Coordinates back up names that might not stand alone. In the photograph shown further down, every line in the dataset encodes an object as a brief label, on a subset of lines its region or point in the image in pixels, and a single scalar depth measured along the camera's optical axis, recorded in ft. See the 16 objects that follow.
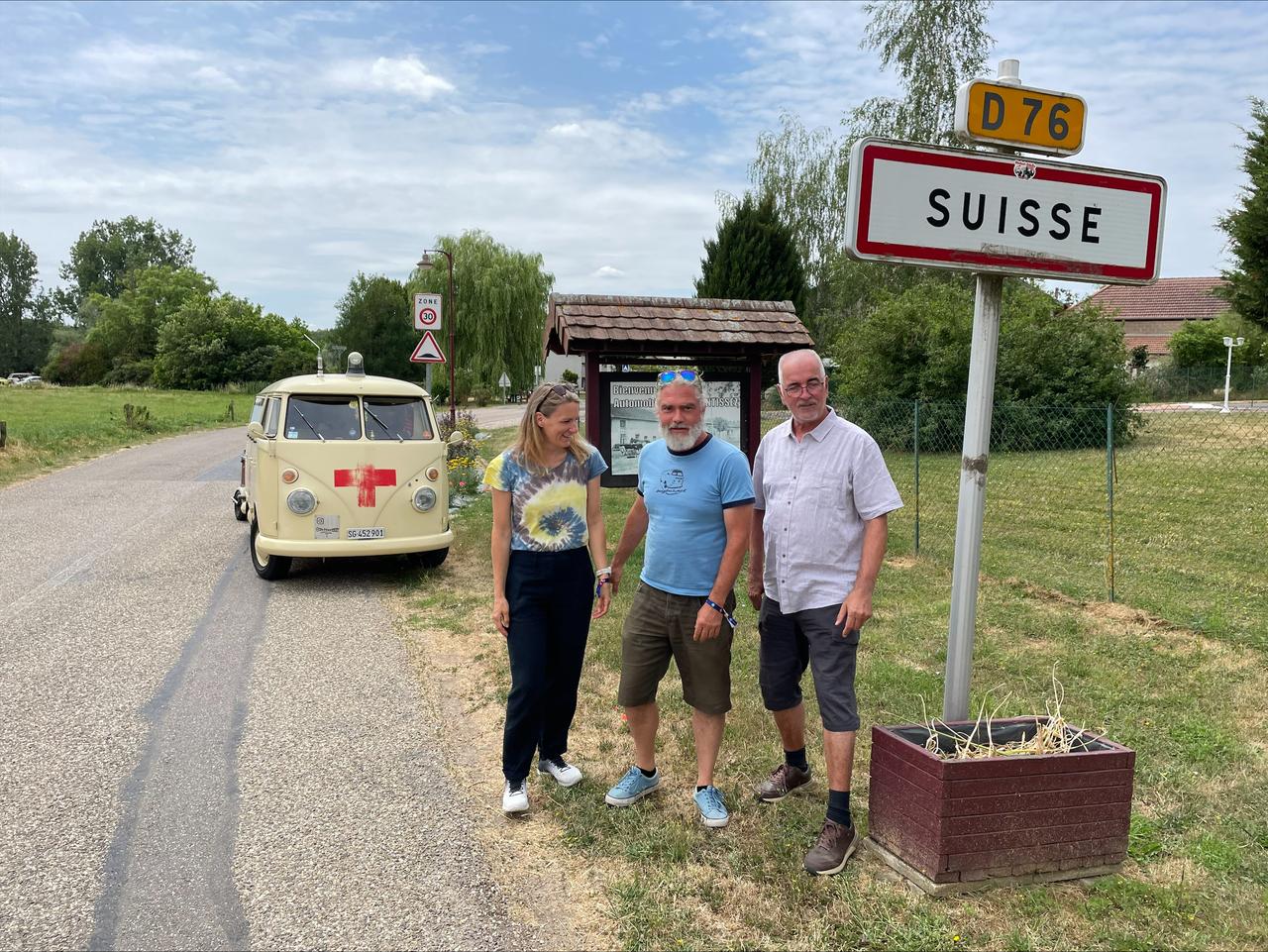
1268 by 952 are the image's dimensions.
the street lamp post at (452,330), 61.12
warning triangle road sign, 54.85
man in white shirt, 10.53
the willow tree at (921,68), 86.84
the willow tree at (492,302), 146.30
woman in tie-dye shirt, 12.41
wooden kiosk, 25.81
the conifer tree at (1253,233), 70.49
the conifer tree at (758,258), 106.42
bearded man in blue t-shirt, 11.44
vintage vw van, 25.95
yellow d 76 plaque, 9.67
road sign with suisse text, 9.62
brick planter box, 9.75
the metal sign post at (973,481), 10.27
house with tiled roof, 174.12
